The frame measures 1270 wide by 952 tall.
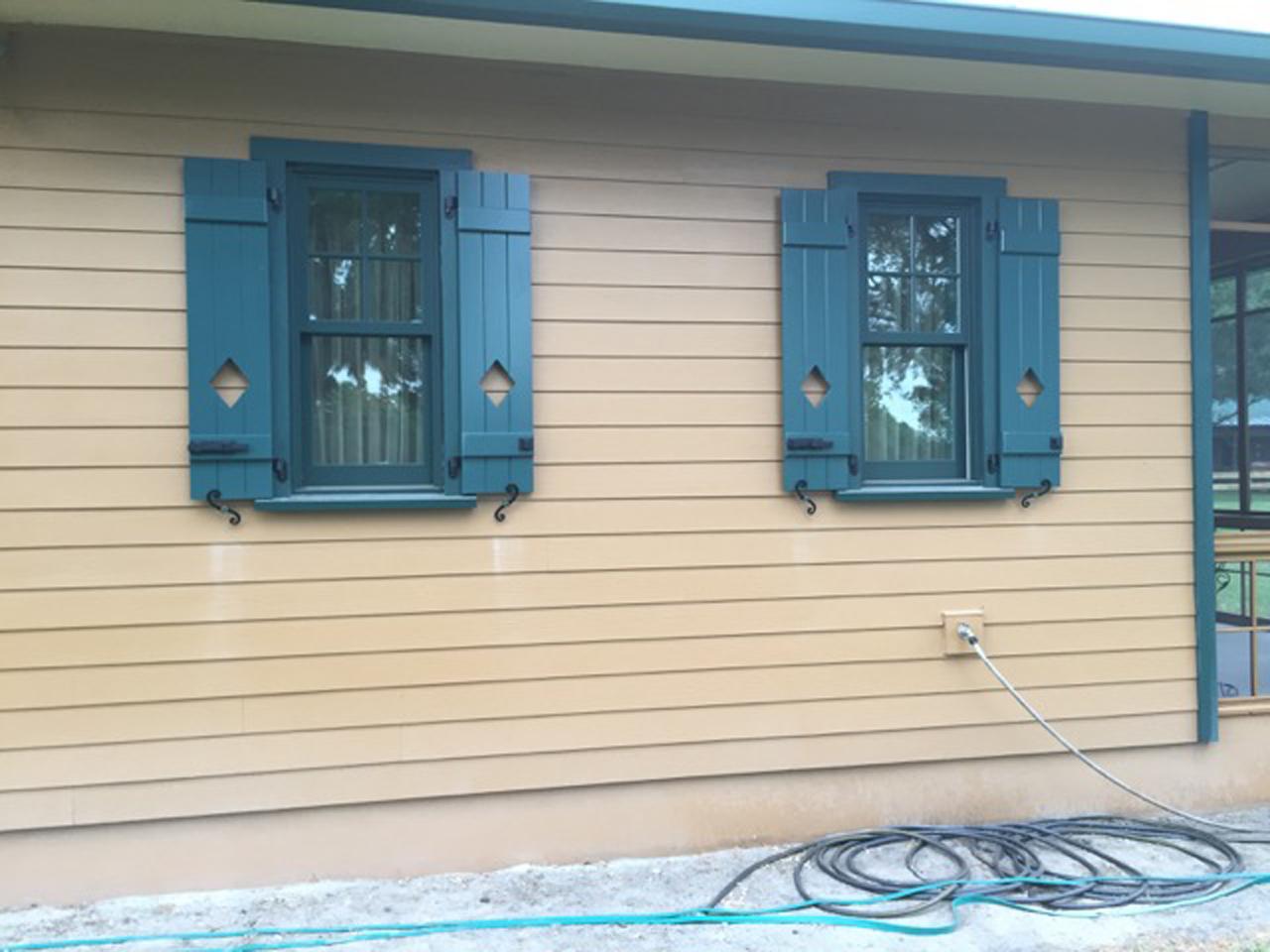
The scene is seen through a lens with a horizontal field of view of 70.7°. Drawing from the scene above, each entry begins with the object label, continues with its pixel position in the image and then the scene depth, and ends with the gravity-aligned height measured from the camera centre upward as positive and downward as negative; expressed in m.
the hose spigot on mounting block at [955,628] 3.52 -0.65
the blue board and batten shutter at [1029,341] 3.55 +0.49
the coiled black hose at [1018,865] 2.96 -1.43
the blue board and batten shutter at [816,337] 3.40 +0.49
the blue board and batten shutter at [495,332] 3.18 +0.48
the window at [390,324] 3.10 +0.51
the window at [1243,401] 5.59 +0.39
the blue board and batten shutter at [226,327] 3.01 +0.48
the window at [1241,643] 3.92 -0.95
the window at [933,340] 3.44 +0.50
